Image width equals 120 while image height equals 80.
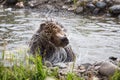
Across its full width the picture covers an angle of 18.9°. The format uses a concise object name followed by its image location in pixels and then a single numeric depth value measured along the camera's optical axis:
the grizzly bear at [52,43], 6.64
